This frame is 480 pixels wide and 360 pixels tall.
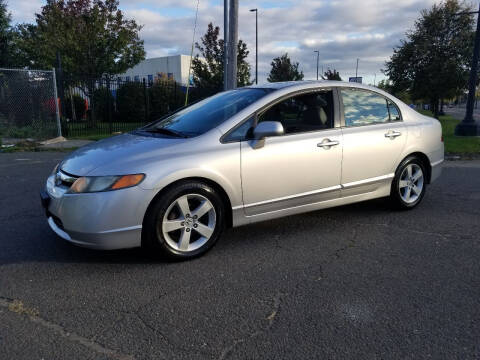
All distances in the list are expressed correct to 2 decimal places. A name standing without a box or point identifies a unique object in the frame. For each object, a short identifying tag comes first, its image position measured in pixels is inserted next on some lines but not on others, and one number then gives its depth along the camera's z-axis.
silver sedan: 3.24
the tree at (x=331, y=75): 43.09
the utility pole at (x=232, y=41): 10.63
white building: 44.27
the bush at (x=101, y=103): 16.56
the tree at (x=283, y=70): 35.12
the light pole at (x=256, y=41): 33.16
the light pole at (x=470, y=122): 12.70
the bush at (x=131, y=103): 18.55
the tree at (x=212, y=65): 23.15
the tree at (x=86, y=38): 18.94
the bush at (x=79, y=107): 21.38
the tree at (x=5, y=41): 22.52
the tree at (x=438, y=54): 19.64
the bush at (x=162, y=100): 20.02
